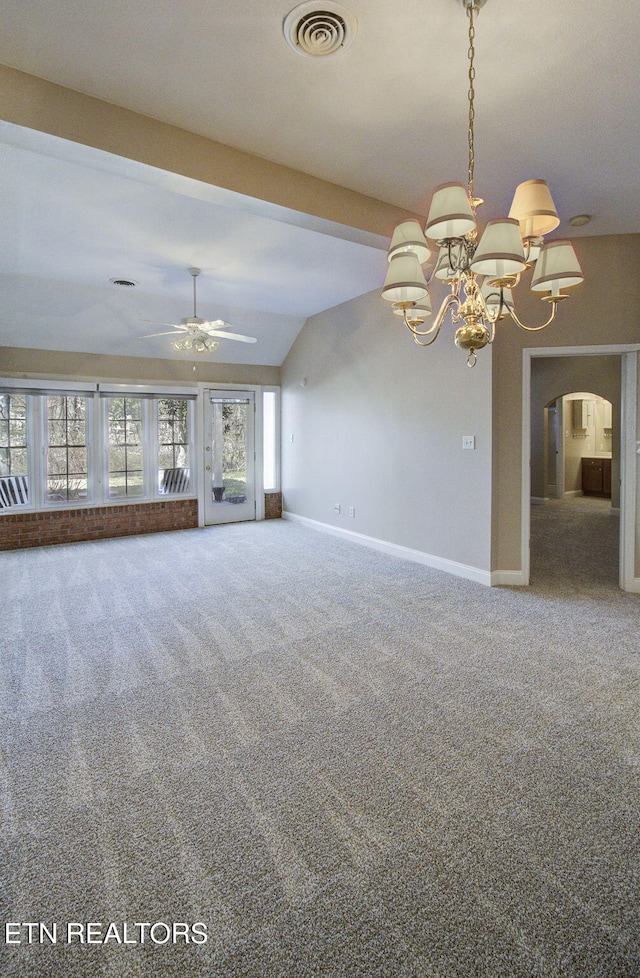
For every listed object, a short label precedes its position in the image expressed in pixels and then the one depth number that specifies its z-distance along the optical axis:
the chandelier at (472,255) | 1.90
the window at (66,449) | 6.30
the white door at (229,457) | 7.38
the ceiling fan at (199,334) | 4.79
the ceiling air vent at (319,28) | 1.89
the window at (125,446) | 6.71
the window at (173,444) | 7.05
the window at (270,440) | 7.79
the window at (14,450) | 5.99
